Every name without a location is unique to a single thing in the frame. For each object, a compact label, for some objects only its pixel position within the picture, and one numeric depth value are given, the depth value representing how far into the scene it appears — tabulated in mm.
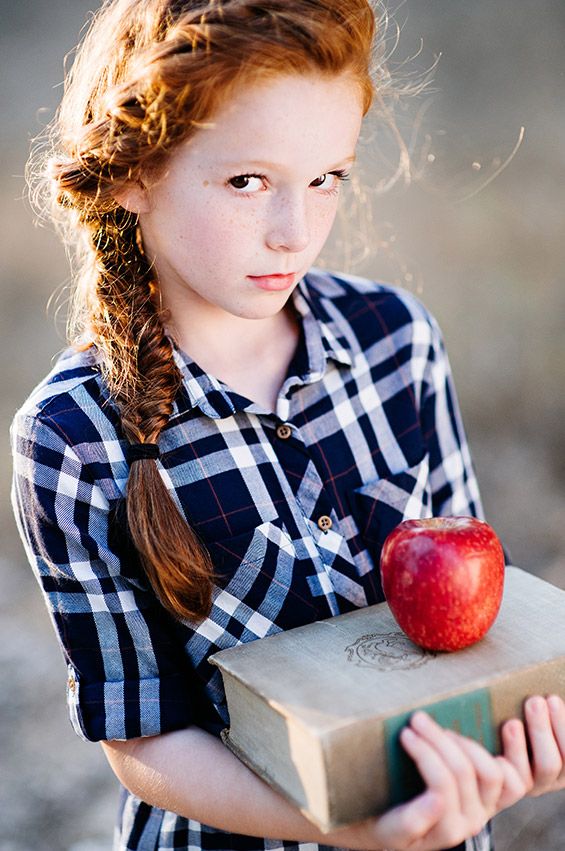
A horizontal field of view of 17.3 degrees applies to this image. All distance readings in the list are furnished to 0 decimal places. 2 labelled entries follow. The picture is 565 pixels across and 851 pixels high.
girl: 1239
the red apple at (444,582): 1199
